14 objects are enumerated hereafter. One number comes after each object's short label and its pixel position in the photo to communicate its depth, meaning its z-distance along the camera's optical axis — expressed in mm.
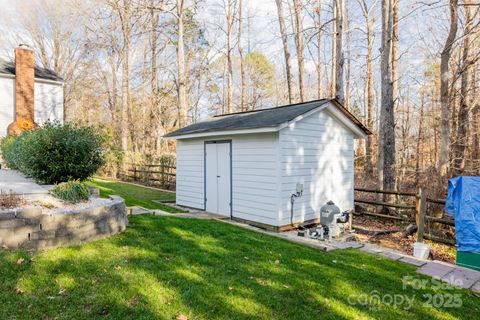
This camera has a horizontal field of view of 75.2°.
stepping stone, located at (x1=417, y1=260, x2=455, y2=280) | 4511
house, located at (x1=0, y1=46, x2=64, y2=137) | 14047
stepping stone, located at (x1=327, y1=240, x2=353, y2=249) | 5664
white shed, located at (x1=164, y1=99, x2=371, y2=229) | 6820
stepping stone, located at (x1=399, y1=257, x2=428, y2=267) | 4925
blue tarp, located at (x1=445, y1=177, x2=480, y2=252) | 5102
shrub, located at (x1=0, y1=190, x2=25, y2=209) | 4062
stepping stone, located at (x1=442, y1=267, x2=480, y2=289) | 4270
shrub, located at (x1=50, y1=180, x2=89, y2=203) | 4781
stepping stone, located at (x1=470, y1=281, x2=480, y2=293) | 4111
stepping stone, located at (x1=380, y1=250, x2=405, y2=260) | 5244
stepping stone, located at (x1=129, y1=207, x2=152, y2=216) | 6336
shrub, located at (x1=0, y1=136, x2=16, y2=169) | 9914
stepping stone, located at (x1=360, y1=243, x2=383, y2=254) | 5551
